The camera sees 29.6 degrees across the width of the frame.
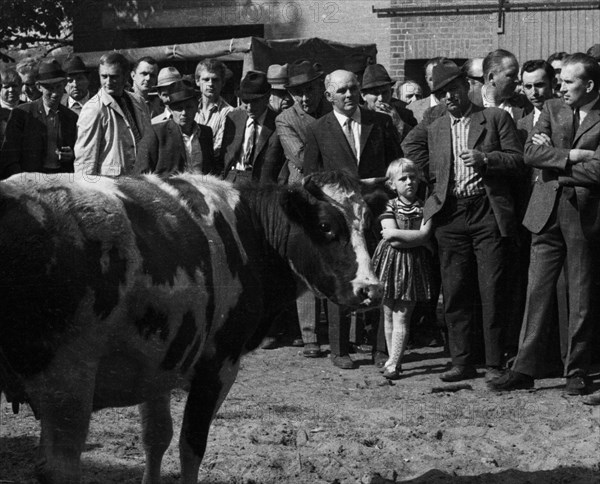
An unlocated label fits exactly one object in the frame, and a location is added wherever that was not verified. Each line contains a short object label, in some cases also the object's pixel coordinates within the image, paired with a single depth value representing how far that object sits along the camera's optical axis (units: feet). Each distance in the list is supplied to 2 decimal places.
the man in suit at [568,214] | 28.02
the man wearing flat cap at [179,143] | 29.96
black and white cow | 16.29
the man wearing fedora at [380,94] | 37.63
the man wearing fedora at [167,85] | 34.45
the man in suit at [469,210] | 30.17
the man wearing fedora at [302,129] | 33.63
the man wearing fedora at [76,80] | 38.55
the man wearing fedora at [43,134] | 34.30
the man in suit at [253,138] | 34.50
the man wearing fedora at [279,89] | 38.78
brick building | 55.06
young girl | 31.27
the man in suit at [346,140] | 32.01
